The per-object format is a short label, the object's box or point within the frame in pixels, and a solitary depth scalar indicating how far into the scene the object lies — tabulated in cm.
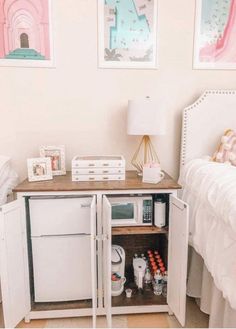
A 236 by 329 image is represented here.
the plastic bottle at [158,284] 177
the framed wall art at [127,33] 187
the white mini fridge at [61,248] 158
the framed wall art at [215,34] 191
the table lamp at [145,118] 170
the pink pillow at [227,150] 179
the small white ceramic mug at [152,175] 164
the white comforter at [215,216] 115
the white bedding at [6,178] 168
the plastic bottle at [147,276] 184
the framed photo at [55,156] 184
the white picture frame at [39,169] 169
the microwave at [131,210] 165
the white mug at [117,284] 173
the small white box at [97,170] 167
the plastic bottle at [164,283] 177
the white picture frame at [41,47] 184
